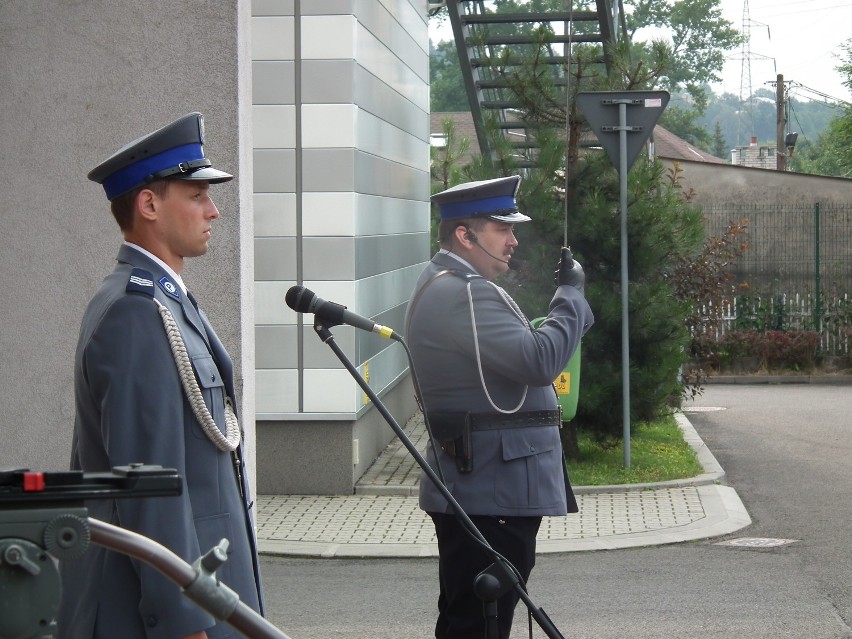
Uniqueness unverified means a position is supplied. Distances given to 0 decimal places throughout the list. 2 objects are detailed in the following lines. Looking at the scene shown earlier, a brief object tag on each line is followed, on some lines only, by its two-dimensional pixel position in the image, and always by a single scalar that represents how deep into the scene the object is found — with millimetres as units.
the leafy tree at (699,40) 71500
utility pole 50156
